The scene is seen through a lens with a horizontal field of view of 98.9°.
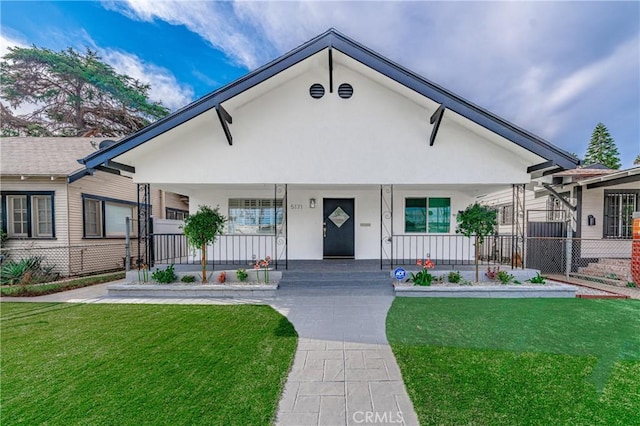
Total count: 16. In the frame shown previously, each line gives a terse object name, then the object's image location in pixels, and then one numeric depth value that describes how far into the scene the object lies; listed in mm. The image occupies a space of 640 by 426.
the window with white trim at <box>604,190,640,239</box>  9211
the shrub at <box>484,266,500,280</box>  6895
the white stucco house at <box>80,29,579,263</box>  6699
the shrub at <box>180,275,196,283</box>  6951
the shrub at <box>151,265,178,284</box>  6879
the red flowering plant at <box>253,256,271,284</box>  6871
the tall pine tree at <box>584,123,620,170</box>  26094
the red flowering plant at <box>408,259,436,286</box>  6578
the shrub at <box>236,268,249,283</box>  6918
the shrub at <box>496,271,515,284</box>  6738
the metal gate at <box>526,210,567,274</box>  9289
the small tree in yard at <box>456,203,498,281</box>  6391
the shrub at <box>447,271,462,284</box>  6784
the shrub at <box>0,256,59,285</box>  7897
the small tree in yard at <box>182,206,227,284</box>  6484
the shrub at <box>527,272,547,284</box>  6809
